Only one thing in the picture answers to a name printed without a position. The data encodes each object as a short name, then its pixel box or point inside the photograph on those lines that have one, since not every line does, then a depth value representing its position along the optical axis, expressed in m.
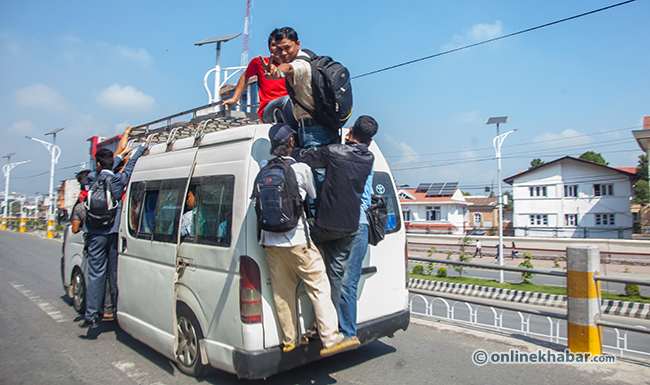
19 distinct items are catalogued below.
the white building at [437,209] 60.66
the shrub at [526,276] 22.25
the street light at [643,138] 29.18
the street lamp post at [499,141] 23.27
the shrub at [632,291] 17.34
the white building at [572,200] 45.47
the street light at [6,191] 40.66
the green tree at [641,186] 56.55
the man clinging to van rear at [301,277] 3.38
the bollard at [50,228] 26.69
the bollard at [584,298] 4.37
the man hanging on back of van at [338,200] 3.48
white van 3.41
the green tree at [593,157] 68.84
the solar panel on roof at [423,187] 66.24
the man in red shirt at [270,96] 4.16
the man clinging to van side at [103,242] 5.33
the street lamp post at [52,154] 32.44
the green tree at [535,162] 79.12
